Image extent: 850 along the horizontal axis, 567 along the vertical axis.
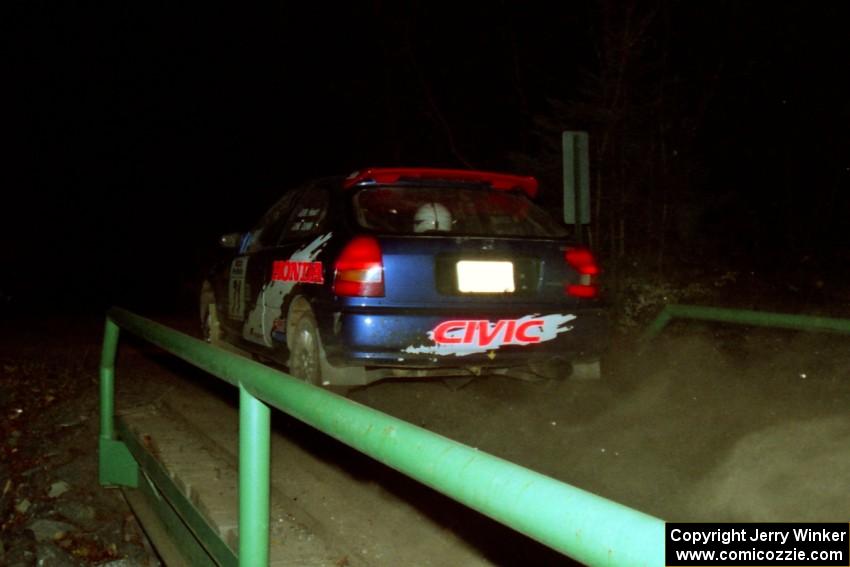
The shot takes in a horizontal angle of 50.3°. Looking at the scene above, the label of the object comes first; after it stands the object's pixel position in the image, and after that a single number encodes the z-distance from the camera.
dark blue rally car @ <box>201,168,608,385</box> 5.70
